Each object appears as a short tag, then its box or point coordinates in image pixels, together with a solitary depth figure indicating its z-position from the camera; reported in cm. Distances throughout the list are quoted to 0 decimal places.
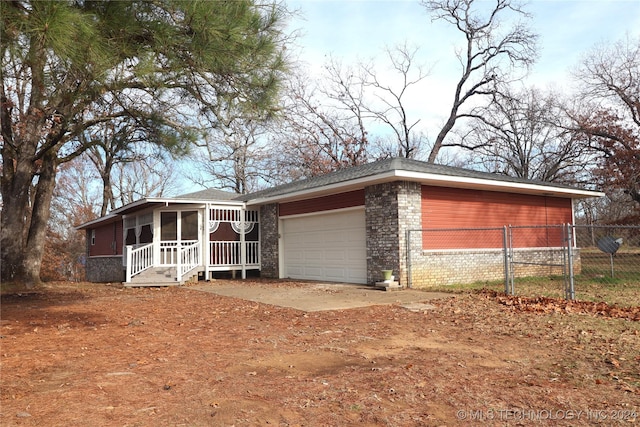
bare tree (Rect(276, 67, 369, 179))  3080
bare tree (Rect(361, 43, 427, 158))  3047
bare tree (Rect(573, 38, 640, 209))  2173
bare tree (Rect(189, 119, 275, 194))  3234
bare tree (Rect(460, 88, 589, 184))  2687
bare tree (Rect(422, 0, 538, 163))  2653
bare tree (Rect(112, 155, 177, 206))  3775
